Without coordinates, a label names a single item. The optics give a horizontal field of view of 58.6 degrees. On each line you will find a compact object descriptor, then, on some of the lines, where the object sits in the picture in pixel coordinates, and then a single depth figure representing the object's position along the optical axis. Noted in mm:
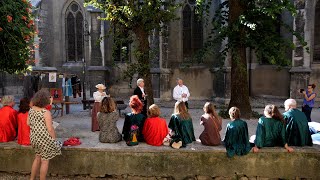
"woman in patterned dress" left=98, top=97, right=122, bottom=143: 5848
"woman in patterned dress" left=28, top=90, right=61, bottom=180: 4695
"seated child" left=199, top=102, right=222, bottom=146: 5543
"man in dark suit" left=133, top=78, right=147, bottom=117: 8890
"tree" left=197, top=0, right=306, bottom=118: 9336
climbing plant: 5605
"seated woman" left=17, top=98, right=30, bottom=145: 5645
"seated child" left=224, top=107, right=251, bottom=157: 5195
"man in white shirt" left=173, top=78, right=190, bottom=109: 10266
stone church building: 14166
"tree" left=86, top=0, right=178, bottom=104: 9719
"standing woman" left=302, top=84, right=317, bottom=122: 8758
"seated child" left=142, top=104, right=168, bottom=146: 5637
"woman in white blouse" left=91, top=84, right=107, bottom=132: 8055
